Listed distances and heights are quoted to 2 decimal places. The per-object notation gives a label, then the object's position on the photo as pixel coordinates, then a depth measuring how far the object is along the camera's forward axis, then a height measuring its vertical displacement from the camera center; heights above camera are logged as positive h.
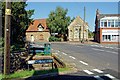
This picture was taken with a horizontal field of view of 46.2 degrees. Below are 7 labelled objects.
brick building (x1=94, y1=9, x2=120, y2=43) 33.25 +1.86
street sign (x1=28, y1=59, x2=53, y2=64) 6.26 -1.11
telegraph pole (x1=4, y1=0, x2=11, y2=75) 5.02 +0.07
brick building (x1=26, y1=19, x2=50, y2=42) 42.33 +1.17
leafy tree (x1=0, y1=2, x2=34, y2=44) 12.94 +1.55
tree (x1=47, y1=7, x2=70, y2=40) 39.41 +4.49
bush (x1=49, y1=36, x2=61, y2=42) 39.37 -0.60
